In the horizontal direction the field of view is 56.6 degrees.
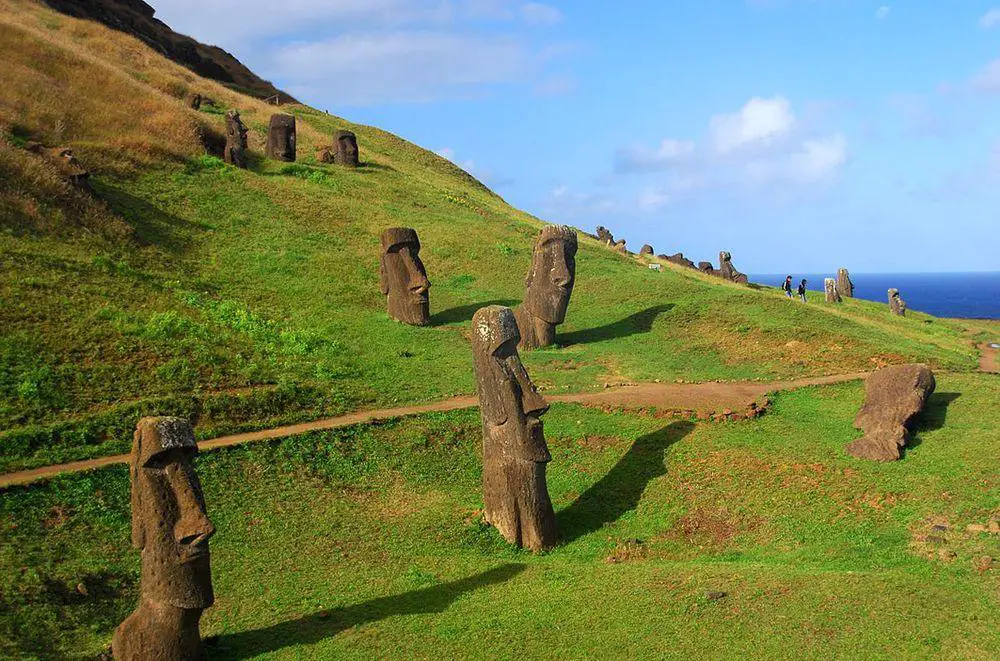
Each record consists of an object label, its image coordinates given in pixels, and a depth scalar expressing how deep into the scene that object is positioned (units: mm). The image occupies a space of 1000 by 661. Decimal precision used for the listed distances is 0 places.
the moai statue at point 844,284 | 55312
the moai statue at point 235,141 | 47594
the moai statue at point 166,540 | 13195
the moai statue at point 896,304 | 48938
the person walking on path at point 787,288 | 53138
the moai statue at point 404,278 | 33906
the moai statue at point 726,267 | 61094
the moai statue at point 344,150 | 55812
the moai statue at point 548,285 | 32219
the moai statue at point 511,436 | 18672
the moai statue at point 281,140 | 51531
